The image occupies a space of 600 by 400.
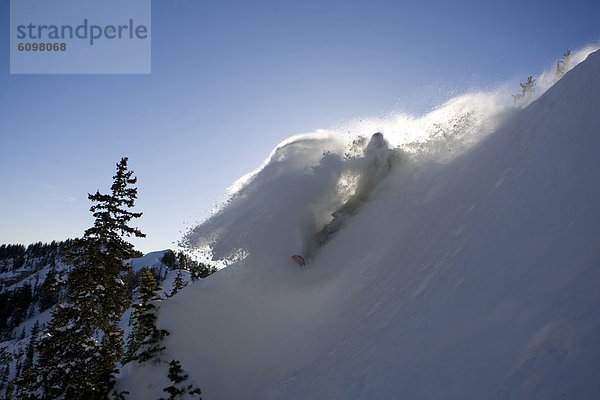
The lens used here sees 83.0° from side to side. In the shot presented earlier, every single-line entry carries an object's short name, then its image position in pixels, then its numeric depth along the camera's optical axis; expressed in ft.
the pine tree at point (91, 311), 41.93
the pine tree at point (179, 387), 30.48
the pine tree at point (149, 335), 38.47
